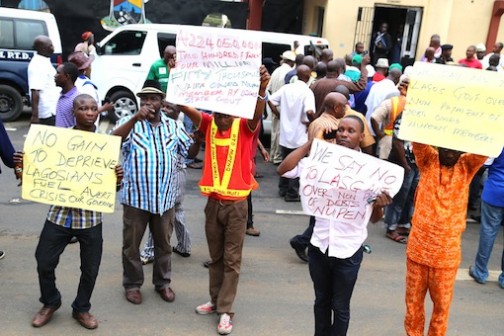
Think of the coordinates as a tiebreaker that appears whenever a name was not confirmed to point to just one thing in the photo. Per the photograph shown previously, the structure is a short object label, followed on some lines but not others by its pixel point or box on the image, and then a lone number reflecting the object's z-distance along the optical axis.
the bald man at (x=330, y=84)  6.95
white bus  10.16
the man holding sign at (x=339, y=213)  3.17
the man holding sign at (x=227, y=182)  3.88
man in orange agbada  3.42
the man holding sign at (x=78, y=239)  3.68
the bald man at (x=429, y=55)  9.55
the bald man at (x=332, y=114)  4.48
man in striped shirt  3.90
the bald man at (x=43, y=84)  6.65
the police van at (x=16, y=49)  10.27
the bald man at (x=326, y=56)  8.68
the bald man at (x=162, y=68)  6.62
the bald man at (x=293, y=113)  7.08
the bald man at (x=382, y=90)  7.41
